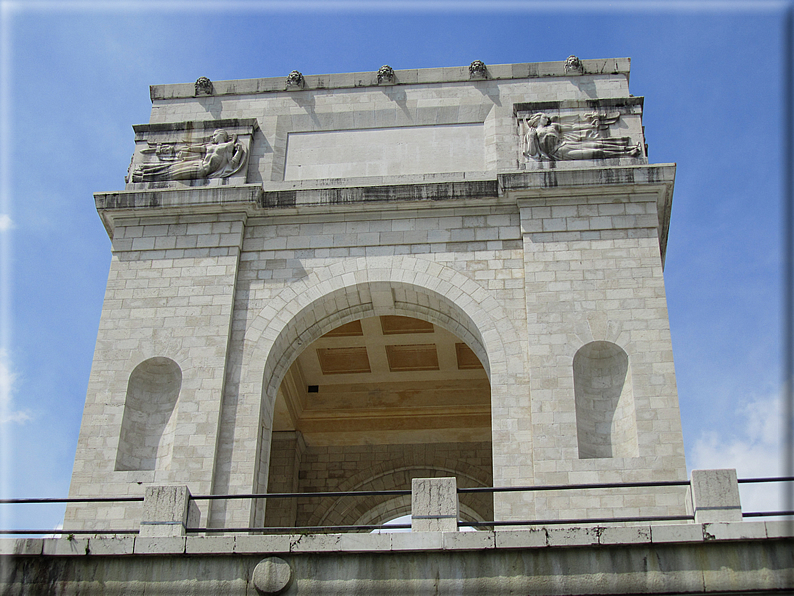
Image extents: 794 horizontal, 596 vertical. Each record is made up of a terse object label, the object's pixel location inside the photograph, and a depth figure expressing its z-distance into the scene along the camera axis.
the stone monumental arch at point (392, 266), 16.89
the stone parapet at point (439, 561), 12.63
